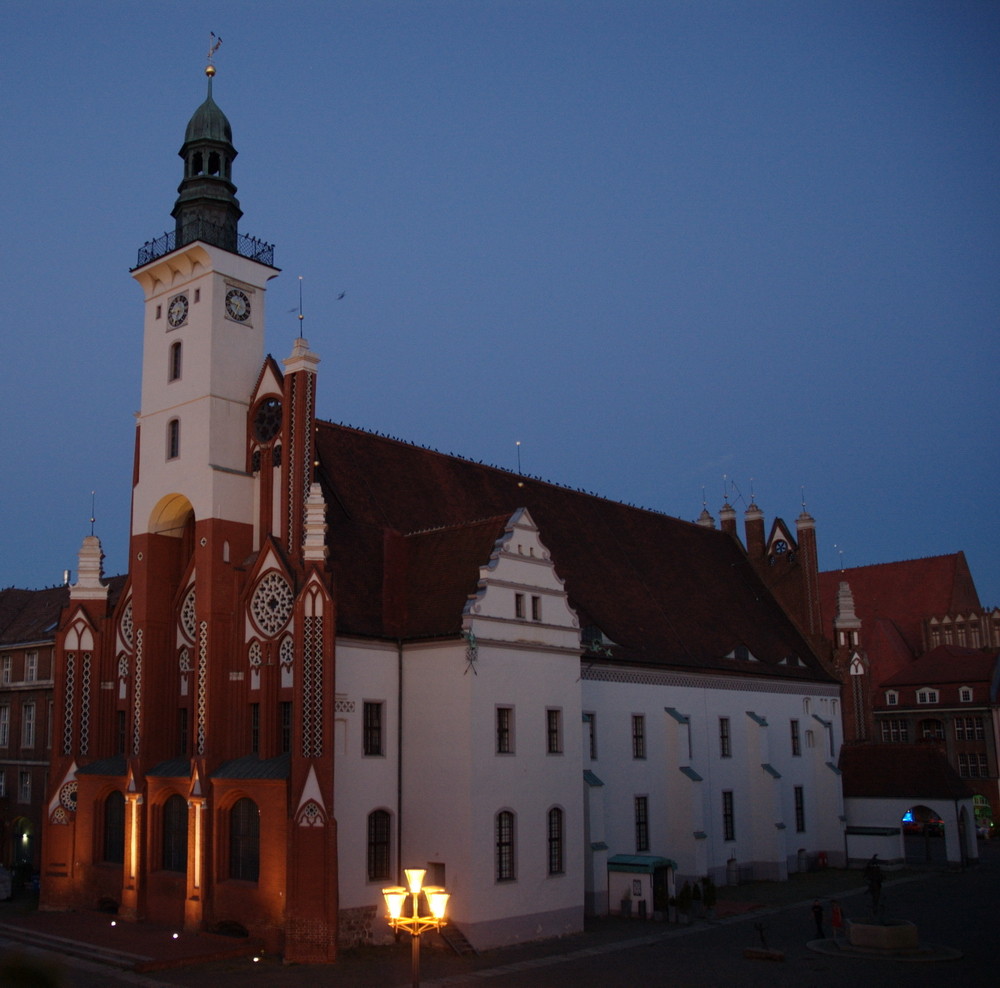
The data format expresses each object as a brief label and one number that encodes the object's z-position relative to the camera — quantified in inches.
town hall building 1227.2
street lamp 722.8
